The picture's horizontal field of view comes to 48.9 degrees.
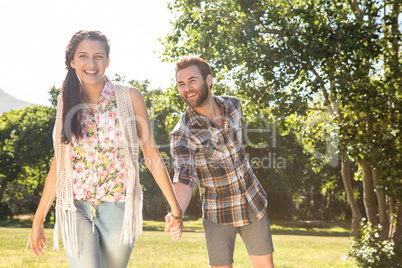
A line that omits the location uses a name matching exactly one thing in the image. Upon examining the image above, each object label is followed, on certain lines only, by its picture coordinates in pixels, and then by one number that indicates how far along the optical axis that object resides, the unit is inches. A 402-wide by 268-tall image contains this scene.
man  149.3
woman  116.5
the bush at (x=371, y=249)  377.7
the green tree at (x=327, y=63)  357.1
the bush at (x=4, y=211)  1567.7
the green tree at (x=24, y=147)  1438.2
